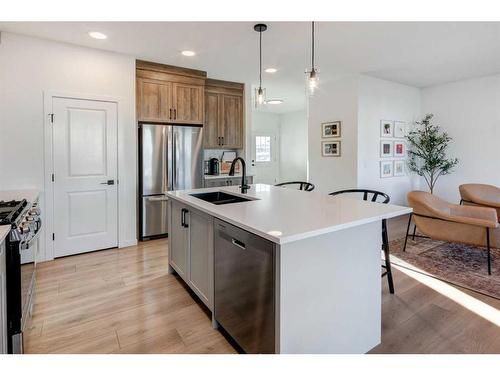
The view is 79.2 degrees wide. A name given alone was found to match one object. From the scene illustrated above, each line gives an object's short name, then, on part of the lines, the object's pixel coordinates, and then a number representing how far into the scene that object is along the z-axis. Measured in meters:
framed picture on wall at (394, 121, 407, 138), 5.76
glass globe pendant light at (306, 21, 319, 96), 2.57
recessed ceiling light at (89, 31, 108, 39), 3.24
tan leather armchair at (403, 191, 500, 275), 3.21
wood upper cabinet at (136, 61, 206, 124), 4.23
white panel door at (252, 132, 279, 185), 8.81
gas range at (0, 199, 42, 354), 1.69
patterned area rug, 2.88
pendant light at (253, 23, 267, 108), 2.94
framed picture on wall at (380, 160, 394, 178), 5.57
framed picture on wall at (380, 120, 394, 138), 5.48
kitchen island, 1.51
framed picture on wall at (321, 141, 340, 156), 5.41
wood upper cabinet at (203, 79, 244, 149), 5.18
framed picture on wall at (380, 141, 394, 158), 5.52
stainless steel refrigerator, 4.23
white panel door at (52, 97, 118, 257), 3.58
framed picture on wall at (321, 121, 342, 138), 5.38
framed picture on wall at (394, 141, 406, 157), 5.81
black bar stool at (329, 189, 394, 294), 2.59
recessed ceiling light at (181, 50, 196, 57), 3.93
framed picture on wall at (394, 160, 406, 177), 5.86
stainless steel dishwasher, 1.54
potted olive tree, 5.75
